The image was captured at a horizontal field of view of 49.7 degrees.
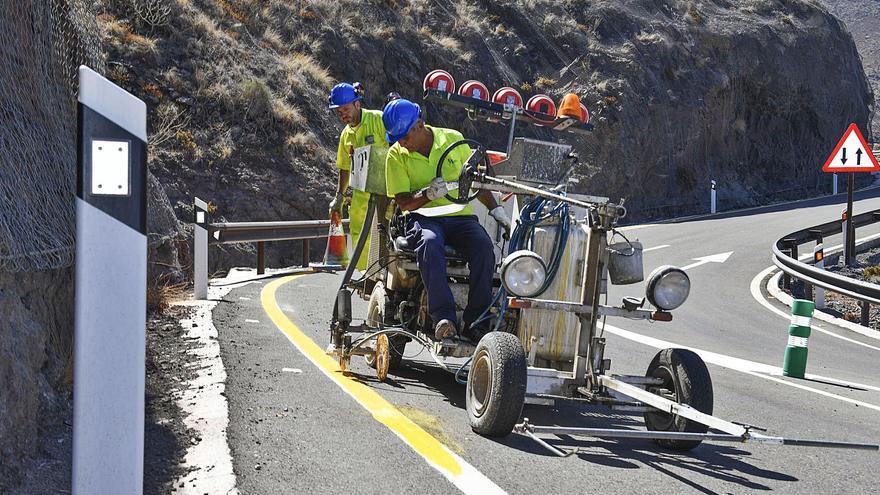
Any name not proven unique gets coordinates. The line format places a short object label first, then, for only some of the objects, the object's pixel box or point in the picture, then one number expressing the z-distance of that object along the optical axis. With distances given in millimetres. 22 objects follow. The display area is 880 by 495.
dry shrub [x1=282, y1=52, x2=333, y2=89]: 28545
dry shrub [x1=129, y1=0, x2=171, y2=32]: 25500
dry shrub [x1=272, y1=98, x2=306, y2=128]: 25688
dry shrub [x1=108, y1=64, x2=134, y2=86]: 22609
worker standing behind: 9547
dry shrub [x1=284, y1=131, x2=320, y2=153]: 24938
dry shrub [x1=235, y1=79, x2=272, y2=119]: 25139
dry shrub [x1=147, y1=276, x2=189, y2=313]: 8992
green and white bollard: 8562
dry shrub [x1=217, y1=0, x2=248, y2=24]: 29422
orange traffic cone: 10927
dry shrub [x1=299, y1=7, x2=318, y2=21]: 31438
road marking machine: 5016
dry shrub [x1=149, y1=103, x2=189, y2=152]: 22577
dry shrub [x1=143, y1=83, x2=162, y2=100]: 23455
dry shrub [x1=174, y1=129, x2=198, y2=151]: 22448
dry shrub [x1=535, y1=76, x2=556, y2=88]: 37250
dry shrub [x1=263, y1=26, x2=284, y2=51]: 29766
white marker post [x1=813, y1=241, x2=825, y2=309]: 14633
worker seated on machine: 6203
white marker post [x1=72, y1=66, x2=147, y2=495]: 2449
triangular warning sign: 15070
